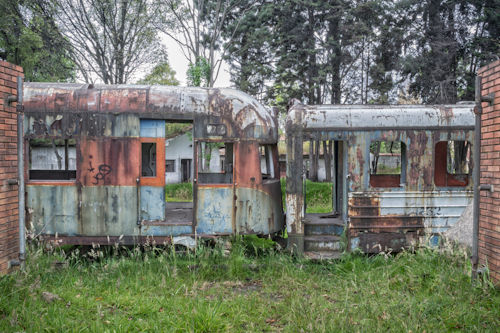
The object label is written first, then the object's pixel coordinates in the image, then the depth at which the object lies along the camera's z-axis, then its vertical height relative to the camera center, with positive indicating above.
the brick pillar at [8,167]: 4.85 -0.04
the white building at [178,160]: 24.45 +0.26
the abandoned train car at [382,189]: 7.03 -0.30
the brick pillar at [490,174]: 4.58 -0.13
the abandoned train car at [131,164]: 6.75 +0.00
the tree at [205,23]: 18.67 +7.39
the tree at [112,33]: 16.97 +6.36
